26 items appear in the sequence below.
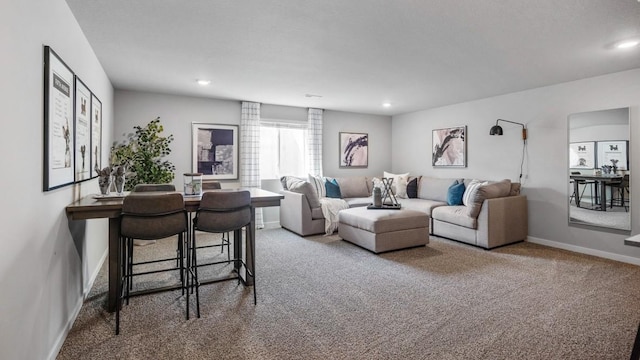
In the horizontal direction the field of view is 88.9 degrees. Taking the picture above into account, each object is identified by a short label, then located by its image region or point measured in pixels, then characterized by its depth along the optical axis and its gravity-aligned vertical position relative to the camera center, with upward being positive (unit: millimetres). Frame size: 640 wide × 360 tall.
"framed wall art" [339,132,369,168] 6742 +622
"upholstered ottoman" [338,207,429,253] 4062 -640
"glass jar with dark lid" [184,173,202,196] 2939 -51
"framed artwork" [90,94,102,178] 3064 +448
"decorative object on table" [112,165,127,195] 2855 +18
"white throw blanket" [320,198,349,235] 5191 -560
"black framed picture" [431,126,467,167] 5722 +599
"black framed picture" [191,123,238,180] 5289 +471
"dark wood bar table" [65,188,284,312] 2316 -241
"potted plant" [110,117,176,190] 4355 +292
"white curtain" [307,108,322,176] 6223 +726
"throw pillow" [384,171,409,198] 6164 -106
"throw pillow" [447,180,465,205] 5141 -224
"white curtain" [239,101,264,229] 5555 +527
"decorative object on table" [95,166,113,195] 2721 -17
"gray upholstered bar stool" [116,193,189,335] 2322 -287
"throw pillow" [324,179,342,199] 5875 -162
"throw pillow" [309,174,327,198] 5723 -105
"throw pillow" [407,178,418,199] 6129 -180
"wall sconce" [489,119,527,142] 4911 +755
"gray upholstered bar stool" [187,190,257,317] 2586 -269
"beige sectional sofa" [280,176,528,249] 4316 -449
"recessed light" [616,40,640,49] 2871 +1224
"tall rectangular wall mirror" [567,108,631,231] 3881 +137
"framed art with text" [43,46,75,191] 1864 +350
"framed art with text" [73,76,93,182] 2490 +380
